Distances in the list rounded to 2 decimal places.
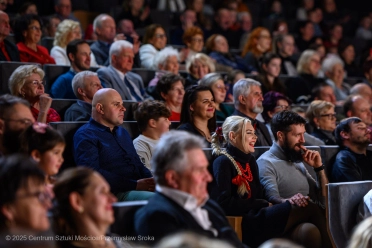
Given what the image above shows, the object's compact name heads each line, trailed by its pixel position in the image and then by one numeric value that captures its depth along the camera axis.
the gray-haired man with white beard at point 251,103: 7.08
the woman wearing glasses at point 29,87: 6.14
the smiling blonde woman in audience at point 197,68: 8.54
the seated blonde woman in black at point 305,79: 9.44
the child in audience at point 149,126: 6.04
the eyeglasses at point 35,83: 6.15
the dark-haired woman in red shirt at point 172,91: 7.24
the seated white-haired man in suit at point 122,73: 7.50
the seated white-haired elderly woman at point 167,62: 8.46
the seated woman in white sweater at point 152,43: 9.24
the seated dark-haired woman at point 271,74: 8.87
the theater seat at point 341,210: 5.02
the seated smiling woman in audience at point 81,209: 3.41
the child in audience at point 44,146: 3.89
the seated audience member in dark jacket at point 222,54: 9.91
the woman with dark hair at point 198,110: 6.42
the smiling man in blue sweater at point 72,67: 7.13
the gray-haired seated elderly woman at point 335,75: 10.03
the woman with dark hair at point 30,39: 7.86
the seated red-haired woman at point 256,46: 10.39
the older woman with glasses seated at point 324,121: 7.57
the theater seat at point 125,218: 3.82
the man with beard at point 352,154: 6.32
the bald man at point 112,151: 5.35
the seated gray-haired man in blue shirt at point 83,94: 6.33
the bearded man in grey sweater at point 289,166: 5.84
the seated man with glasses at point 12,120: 4.13
